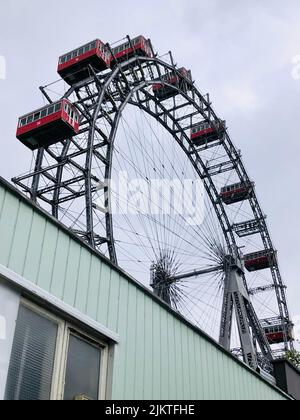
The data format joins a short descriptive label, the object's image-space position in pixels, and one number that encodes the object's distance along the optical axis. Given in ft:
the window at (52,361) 13.61
